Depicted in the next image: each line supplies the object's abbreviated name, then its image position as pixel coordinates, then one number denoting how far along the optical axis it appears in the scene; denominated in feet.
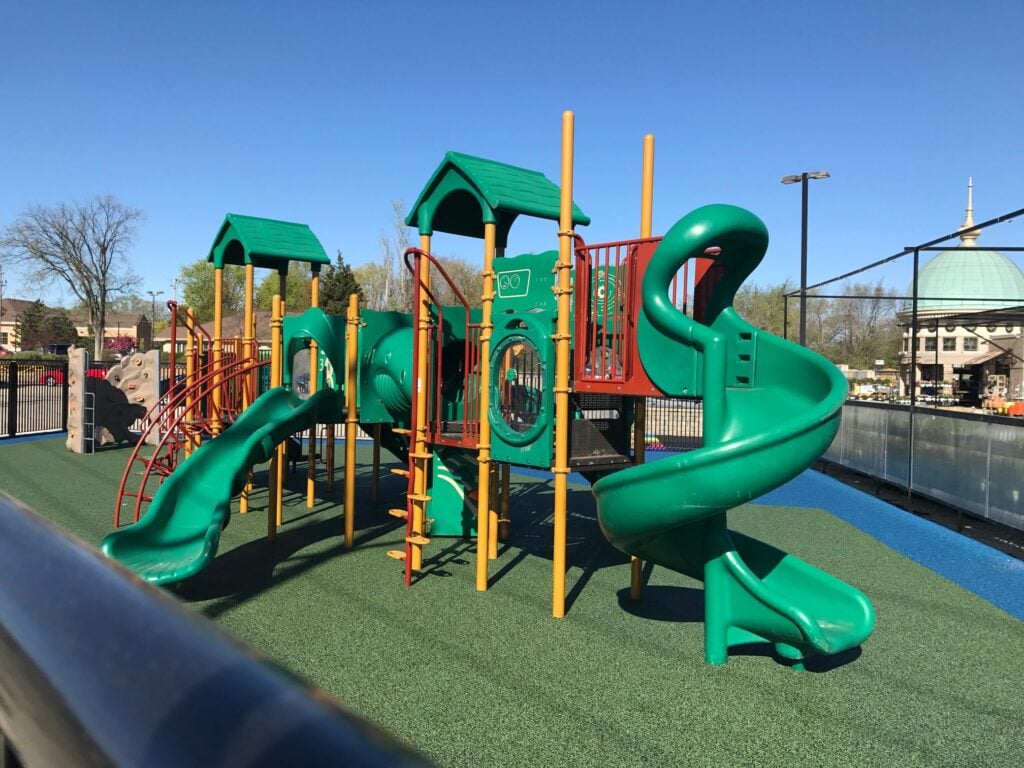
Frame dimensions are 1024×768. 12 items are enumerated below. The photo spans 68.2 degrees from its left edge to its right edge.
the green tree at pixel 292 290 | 209.15
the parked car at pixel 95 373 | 57.62
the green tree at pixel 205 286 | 242.37
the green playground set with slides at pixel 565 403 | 17.33
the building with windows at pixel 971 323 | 54.80
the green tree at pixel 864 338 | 162.91
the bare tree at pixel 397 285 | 130.09
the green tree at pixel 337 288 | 148.97
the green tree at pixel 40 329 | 234.79
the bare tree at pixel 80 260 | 159.02
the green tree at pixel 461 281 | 158.61
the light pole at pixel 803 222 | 57.11
